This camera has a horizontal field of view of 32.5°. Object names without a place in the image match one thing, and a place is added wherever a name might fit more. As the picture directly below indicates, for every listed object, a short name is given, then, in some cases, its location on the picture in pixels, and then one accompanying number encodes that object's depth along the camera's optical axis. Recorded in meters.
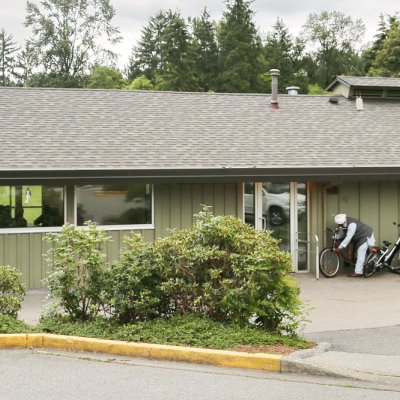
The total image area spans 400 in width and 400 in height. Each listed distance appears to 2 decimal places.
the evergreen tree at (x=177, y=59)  58.72
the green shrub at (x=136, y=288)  8.45
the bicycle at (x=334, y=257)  15.34
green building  14.42
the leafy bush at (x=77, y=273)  8.73
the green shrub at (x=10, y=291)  9.07
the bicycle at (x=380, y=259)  15.38
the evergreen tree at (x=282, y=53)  63.81
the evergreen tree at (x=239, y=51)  59.16
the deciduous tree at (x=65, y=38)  60.53
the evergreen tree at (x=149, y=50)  71.50
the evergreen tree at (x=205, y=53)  63.26
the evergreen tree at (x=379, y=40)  61.30
